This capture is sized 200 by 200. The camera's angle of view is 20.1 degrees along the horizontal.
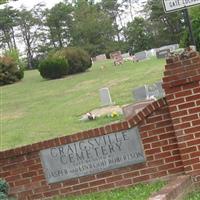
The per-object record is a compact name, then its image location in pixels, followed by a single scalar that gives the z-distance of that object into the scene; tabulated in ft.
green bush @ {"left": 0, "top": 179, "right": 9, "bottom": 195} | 24.06
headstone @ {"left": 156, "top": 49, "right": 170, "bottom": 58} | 125.30
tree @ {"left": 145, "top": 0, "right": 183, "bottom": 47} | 234.58
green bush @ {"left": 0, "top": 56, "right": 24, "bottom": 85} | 123.85
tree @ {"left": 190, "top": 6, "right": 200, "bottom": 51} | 94.25
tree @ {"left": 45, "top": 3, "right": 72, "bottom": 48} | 252.83
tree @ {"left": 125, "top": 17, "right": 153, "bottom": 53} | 241.76
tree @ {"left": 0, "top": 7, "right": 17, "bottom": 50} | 254.68
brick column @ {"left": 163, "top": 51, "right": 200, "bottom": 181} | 23.50
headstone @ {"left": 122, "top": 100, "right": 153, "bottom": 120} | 41.60
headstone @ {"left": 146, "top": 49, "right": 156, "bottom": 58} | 147.42
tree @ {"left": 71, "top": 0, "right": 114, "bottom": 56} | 244.42
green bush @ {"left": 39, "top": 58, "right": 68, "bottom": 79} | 118.11
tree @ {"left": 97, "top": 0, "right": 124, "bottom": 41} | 300.81
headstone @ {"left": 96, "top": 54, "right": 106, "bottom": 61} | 197.08
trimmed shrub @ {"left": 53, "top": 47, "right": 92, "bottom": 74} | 124.98
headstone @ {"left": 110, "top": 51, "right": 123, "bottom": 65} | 137.69
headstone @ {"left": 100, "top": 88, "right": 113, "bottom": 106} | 62.48
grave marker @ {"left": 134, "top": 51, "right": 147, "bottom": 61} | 136.56
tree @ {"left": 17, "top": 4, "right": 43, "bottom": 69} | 252.83
